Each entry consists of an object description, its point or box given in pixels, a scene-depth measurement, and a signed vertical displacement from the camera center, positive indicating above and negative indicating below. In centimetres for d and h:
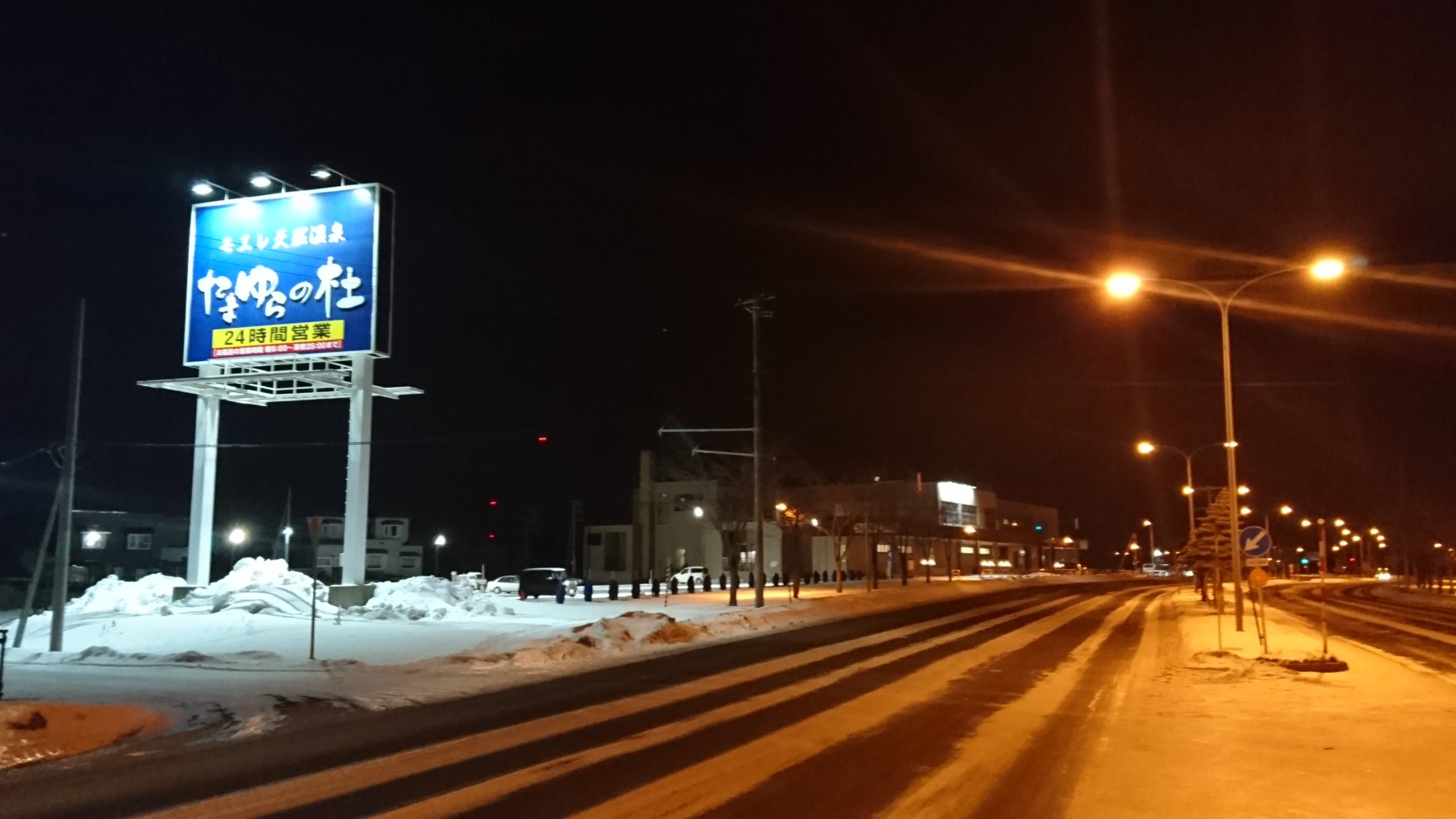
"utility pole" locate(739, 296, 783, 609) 3491 +239
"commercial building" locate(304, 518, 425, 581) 7975 -82
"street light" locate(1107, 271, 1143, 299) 1931 +458
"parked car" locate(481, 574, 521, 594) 5534 -250
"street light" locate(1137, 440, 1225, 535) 4388 +348
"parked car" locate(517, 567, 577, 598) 4750 -188
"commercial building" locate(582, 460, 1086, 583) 5841 +56
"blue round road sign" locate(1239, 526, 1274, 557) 2052 -1
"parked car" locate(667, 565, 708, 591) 6378 -222
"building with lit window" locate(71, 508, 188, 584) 7100 -19
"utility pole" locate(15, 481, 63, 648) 2180 -74
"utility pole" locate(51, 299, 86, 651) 2117 +59
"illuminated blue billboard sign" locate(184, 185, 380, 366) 3058 +757
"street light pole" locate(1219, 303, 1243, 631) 2169 +128
